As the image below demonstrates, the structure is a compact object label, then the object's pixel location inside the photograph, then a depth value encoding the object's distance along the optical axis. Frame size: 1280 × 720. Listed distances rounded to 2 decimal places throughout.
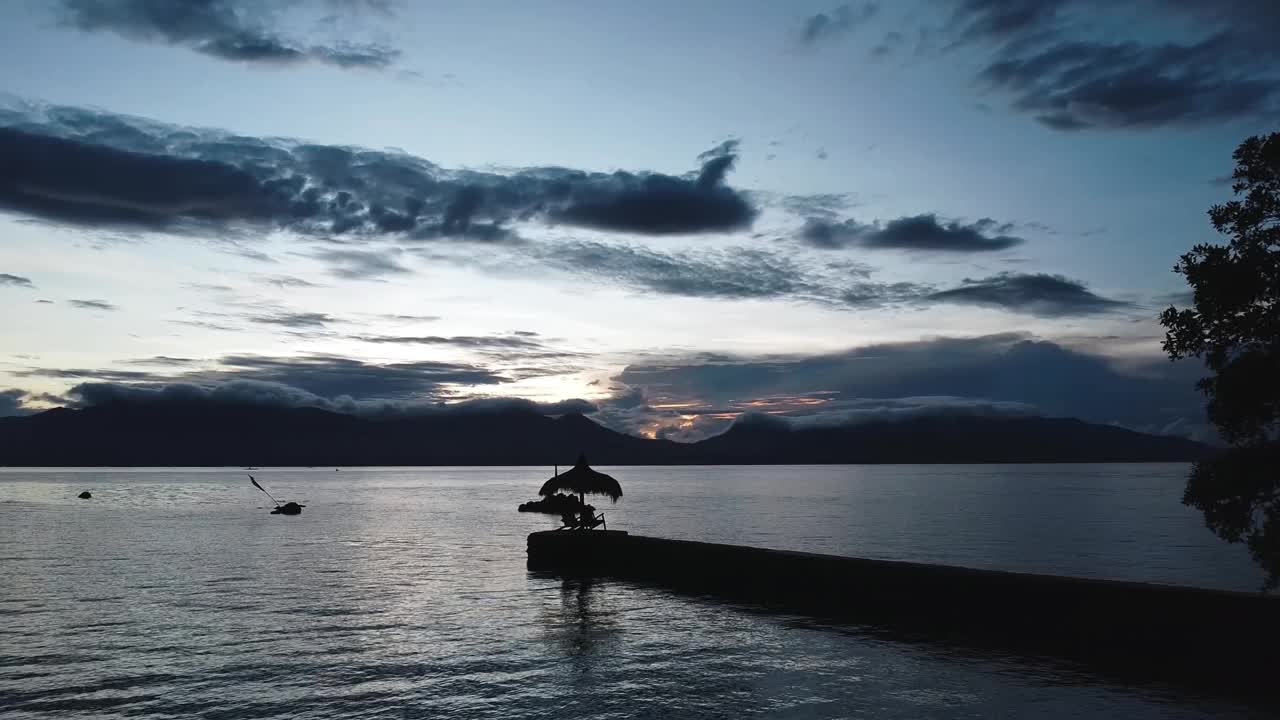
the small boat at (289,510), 98.25
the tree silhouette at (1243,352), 20.48
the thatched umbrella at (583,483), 44.28
